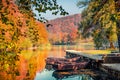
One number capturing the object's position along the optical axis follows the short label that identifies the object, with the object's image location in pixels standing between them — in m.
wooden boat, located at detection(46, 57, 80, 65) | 41.41
